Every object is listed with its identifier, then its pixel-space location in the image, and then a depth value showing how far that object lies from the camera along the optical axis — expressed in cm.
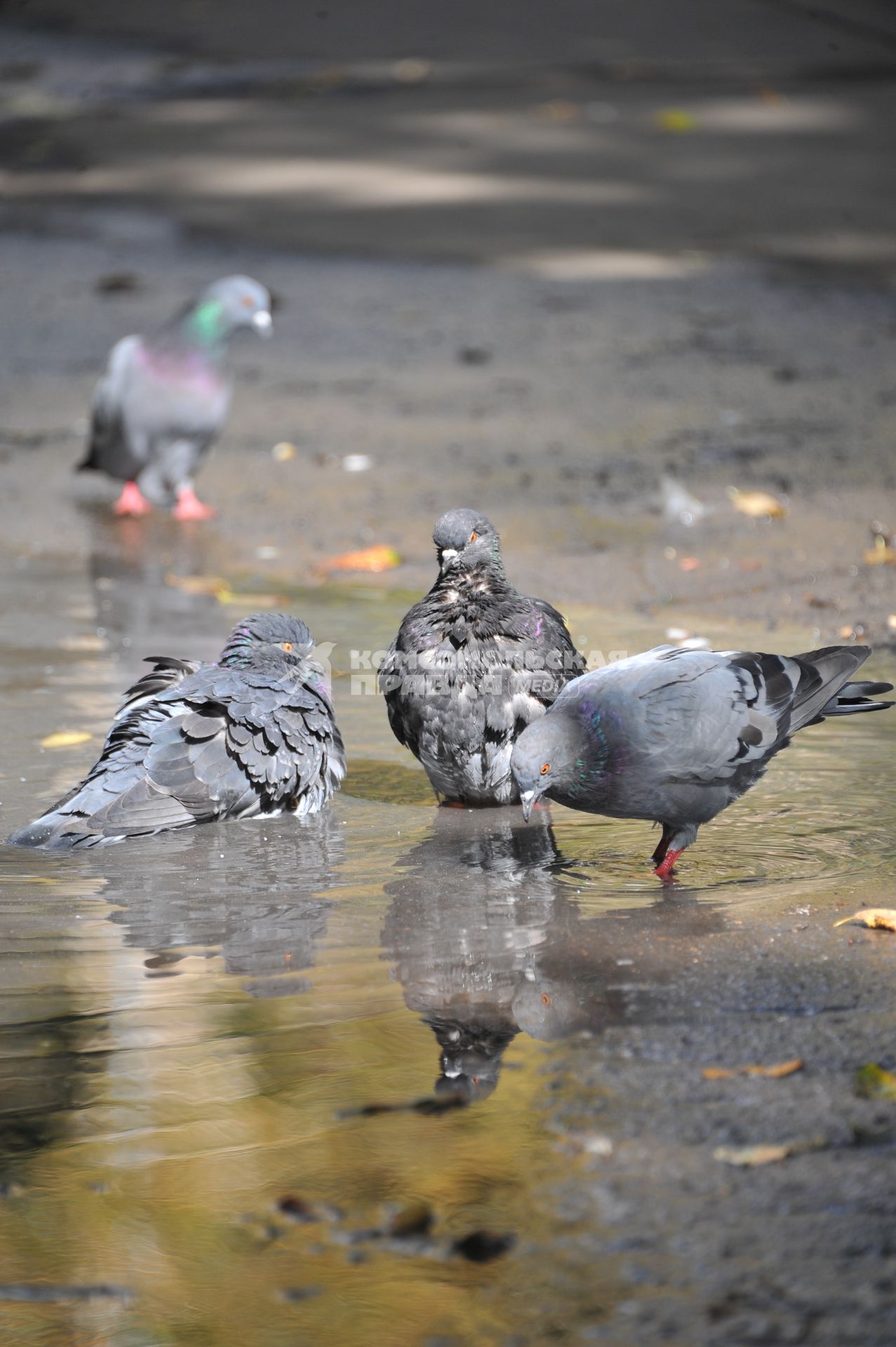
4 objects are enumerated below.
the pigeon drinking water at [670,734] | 756
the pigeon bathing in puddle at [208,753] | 849
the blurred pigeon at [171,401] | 1578
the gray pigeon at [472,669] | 880
